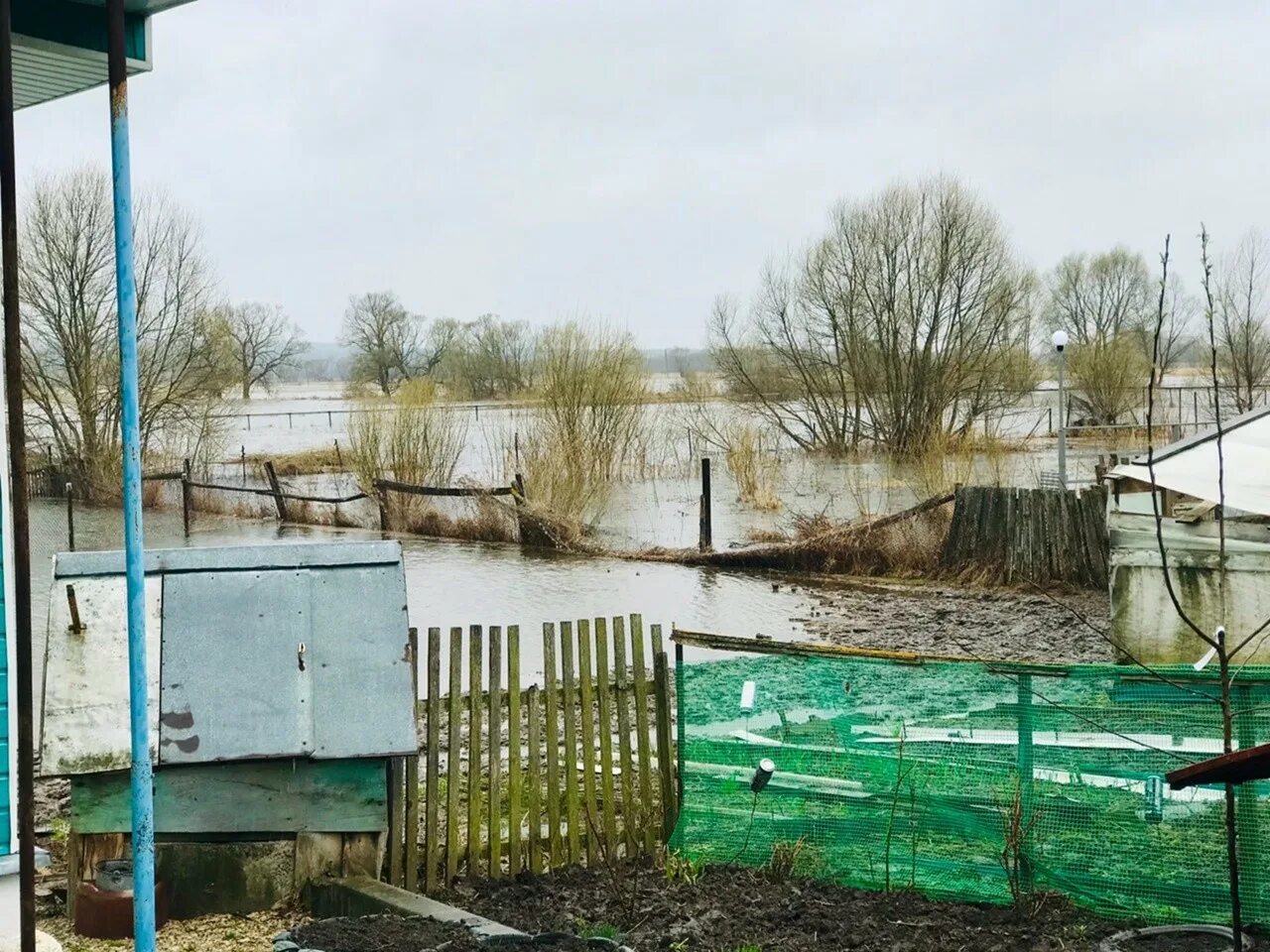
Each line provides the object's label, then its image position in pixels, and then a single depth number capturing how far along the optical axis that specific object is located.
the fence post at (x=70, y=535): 29.26
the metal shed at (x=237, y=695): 6.01
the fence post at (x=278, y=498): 34.47
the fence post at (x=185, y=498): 33.51
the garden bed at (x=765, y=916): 5.47
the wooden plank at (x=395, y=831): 6.33
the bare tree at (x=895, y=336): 42.97
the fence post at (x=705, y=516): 26.80
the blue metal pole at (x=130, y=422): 3.75
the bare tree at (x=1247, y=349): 52.09
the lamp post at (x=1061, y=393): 22.92
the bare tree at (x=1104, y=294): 62.75
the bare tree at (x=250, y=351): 45.91
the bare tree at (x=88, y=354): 40.19
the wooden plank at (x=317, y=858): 6.09
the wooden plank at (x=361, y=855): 6.16
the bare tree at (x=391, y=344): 75.50
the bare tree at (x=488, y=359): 62.75
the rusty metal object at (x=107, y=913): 5.78
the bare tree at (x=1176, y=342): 47.63
